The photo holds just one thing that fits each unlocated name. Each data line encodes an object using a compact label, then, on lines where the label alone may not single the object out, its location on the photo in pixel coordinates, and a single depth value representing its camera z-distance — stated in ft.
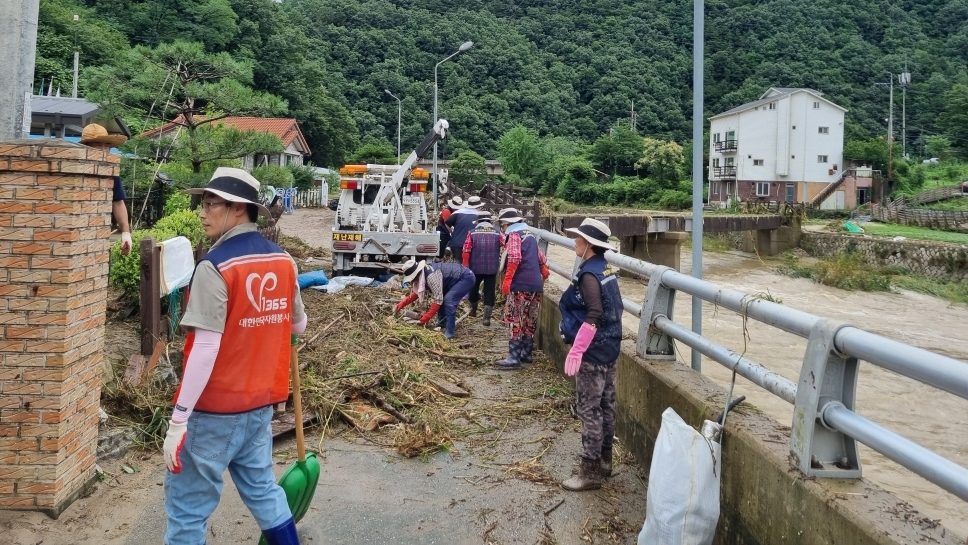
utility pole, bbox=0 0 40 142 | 13.34
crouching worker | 28.99
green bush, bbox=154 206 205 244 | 29.63
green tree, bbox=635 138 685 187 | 184.85
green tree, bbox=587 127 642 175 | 200.44
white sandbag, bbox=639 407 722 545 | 9.98
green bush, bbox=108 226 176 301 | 22.24
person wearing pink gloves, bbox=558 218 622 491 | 14.05
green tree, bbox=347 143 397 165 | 166.97
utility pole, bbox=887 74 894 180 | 160.45
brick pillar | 12.44
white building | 185.98
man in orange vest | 9.29
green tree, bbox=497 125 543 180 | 204.44
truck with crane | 42.78
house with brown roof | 140.15
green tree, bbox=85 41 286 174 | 35.78
